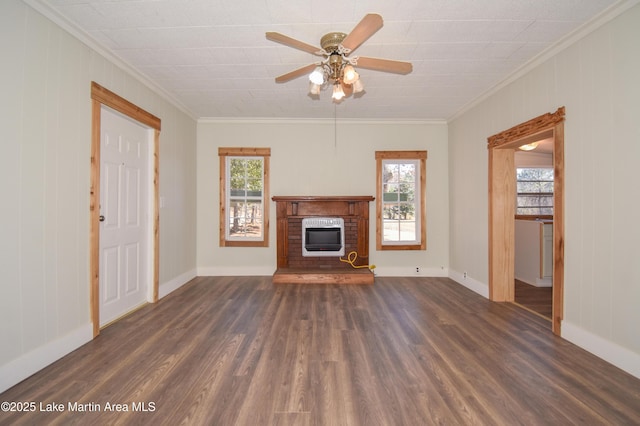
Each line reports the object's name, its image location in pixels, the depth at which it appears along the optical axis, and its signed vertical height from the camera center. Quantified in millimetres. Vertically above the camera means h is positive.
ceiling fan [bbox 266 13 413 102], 2039 +1247
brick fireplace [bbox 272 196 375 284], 4766 -212
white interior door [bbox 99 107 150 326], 2854 -20
